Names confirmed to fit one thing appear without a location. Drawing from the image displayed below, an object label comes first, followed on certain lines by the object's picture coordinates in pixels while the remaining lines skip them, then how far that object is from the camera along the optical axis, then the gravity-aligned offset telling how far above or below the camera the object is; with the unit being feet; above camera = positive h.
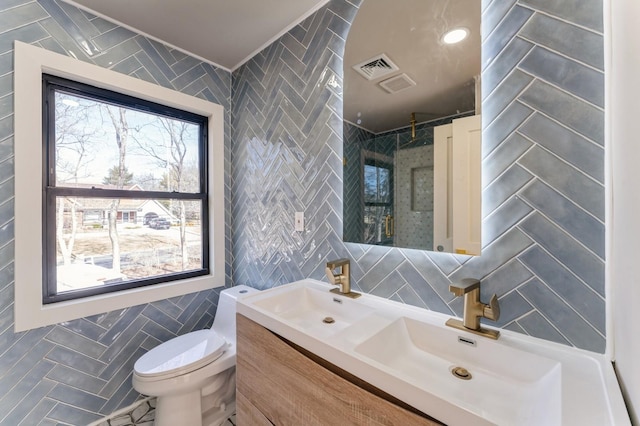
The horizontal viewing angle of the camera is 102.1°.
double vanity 1.78 -1.45
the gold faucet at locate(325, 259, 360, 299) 3.90 -1.05
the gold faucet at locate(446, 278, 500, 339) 2.58 -1.03
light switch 5.00 -0.21
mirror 3.09 +1.15
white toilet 4.15 -2.77
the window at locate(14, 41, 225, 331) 4.24 +0.39
